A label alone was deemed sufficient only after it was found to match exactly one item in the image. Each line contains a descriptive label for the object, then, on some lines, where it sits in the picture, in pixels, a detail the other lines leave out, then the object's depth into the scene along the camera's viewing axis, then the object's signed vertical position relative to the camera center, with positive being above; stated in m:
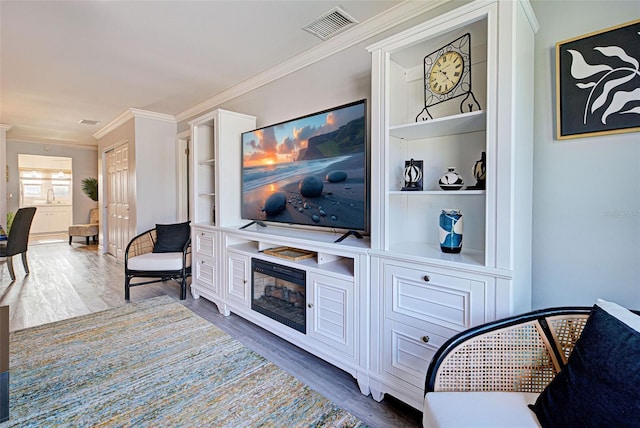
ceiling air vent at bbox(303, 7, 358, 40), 2.18 +1.39
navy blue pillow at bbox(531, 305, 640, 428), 0.85 -0.51
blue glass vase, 1.66 -0.12
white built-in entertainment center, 1.36 -0.14
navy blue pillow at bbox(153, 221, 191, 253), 3.83 -0.35
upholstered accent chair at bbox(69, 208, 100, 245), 7.05 -0.47
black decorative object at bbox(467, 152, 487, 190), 1.60 +0.20
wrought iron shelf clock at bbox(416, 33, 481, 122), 1.70 +0.78
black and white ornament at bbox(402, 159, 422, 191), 1.84 +0.22
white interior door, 5.22 +0.19
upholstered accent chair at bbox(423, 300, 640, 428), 0.88 -0.56
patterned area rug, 1.60 -1.05
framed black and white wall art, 1.37 +0.60
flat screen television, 2.13 +0.32
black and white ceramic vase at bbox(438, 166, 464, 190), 1.66 +0.15
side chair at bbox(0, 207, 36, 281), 4.09 -0.35
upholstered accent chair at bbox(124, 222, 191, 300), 3.42 -0.56
